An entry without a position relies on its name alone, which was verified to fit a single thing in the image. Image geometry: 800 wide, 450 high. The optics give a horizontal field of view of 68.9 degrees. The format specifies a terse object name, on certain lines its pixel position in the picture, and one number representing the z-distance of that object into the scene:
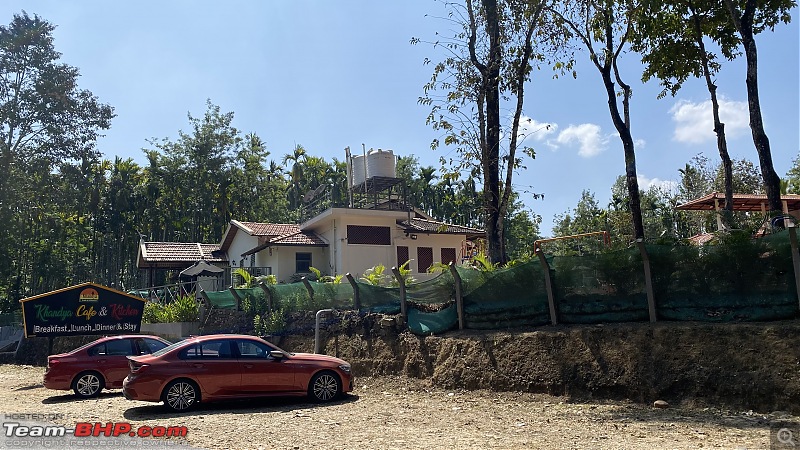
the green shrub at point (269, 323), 17.34
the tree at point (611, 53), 15.69
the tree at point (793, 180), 40.26
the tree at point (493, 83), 16.11
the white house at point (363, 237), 27.42
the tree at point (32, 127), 36.16
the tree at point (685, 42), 15.62
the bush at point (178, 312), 21.62
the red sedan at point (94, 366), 13.41
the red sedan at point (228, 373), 10.22
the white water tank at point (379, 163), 28.00
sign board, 17.95
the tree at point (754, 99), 13.13
